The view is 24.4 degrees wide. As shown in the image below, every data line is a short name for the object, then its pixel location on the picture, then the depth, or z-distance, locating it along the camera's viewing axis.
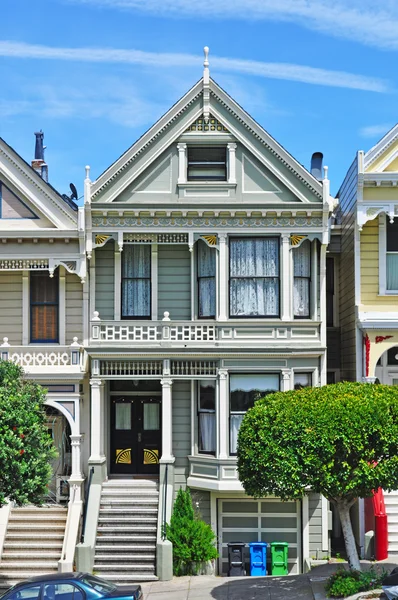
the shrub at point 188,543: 23.44
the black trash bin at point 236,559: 24.12
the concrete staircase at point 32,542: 23.46
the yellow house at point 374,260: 24.91
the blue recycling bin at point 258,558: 24.11
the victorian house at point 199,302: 24.97
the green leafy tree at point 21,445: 20.25
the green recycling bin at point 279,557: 24.19
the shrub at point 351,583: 19.30
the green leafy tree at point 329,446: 19.02
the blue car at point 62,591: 17.34
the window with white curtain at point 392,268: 25.61
